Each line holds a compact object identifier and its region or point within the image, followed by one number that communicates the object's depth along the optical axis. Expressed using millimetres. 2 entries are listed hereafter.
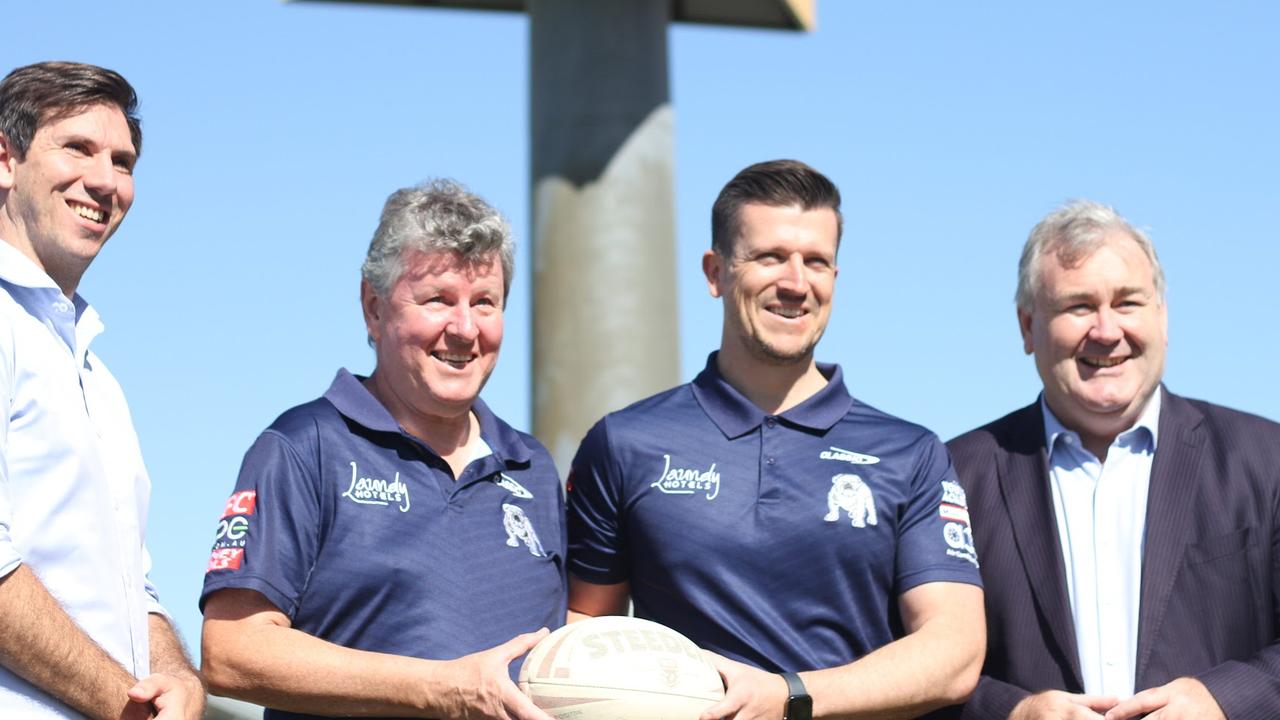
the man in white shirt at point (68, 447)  8859
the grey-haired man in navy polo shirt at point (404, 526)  10078
